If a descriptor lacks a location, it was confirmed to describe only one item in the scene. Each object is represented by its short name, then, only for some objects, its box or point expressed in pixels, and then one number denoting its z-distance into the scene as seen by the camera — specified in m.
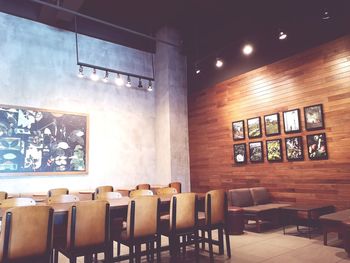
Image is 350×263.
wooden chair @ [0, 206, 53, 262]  2.51
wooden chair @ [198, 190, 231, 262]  3.98
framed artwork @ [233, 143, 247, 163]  7.12
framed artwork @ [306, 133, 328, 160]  5.61
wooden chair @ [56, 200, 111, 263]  2.88
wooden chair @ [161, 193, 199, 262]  3.64
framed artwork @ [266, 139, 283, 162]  6.38
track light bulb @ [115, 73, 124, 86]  7.29
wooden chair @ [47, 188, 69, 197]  5.73
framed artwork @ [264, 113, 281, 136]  6.46
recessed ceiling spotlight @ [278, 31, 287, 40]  5.69
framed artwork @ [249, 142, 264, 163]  6.76
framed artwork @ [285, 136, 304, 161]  5.99
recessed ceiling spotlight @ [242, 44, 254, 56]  6.02
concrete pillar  8.31
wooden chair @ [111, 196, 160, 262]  3.28
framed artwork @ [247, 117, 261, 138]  6.87
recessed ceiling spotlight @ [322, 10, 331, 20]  5.29
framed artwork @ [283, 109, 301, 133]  6.09
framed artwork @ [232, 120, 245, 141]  7.24
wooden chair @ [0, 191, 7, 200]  5.32
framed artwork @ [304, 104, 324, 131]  5.72
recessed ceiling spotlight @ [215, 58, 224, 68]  6.89
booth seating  5.93
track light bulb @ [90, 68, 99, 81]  7.04
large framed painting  6.35
